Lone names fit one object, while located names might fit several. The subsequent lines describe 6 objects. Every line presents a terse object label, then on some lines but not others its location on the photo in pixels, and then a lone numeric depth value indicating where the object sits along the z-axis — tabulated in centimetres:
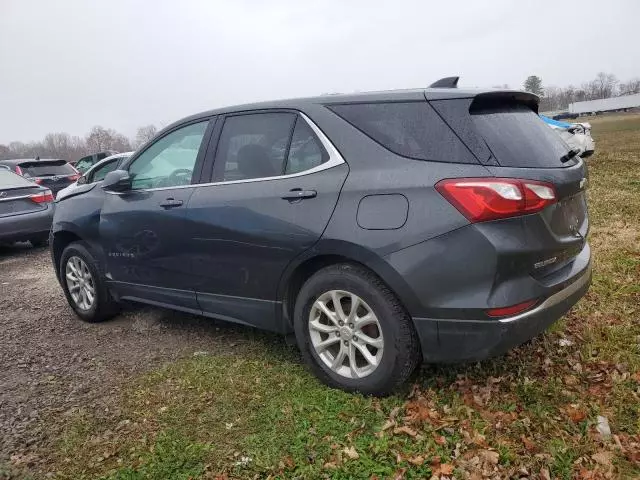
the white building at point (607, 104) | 9506
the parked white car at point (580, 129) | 1414
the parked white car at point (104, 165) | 896
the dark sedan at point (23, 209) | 783
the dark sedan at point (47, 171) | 1109
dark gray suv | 258
